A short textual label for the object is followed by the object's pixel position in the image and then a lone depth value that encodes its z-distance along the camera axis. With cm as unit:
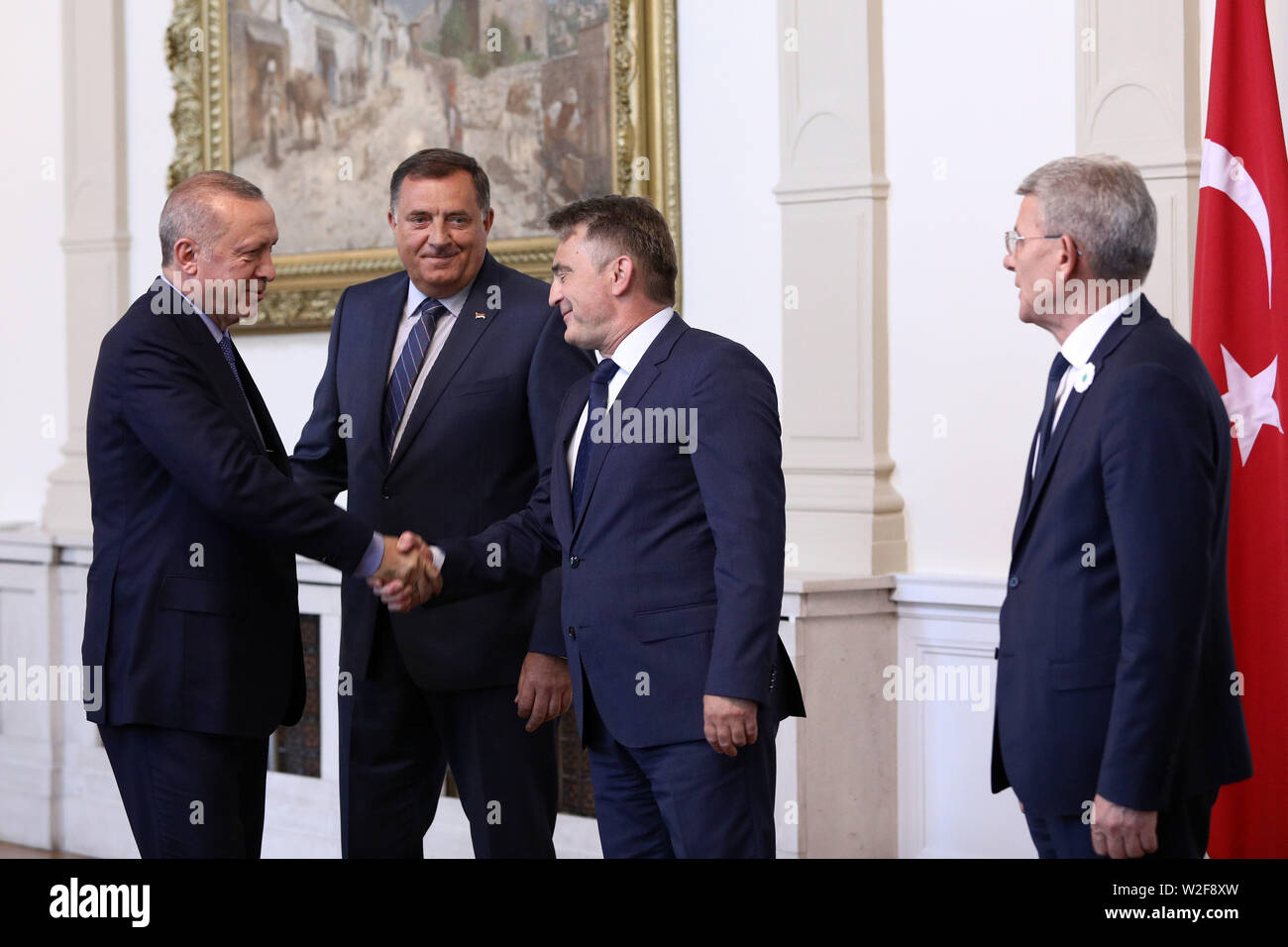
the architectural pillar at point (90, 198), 713
